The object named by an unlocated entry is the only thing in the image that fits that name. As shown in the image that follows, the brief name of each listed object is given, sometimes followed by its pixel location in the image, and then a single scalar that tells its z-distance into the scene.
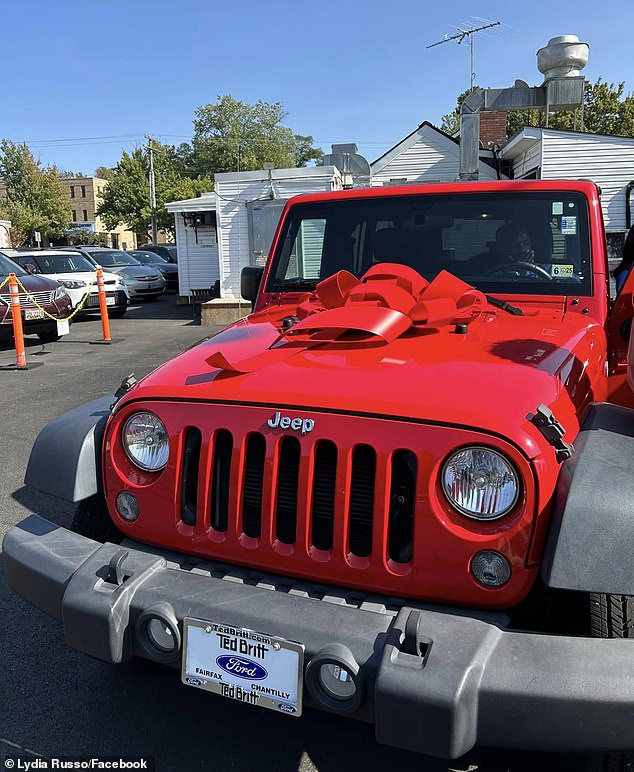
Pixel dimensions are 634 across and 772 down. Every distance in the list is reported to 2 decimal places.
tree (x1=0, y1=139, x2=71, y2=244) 43.38
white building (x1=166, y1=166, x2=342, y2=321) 13.88
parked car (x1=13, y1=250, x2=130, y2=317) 14.47
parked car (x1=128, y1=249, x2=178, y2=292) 22.53
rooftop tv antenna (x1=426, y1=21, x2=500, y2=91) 19.83
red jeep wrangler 1.64
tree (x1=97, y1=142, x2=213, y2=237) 45.34
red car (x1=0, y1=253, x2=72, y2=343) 10.27
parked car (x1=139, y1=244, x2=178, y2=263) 28.16
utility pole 42.21
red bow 2.51
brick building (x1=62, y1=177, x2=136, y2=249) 75.12
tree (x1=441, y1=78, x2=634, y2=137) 35.72
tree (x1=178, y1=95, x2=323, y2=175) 60.28
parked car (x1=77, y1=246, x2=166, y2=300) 19.72
